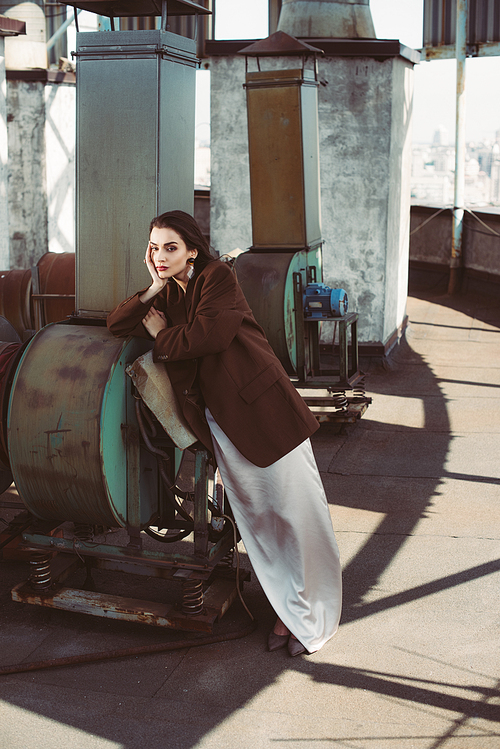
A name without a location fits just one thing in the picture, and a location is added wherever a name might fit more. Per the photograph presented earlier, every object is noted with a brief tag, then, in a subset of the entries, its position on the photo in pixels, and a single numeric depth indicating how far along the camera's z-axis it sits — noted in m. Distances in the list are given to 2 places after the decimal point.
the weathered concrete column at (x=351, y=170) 8.31
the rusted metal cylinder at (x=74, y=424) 3.24
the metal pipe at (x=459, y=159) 12.05
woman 3.20
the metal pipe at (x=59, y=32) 12.53
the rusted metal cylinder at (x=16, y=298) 6.04
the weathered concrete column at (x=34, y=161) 11.10
